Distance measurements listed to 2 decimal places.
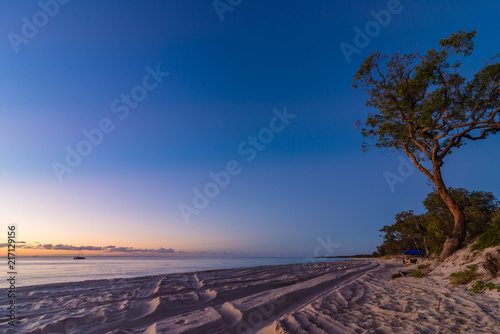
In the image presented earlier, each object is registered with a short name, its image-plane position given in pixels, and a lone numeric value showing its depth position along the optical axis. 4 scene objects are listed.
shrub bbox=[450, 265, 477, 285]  8.60
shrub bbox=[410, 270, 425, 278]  12.29
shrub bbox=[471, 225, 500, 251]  10.60
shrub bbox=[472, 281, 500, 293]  7.12
